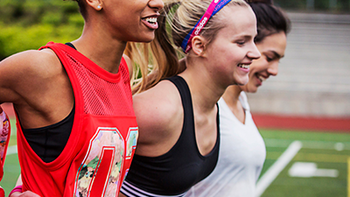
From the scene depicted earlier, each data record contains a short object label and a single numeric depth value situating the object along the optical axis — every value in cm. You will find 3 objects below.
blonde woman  203
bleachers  1498
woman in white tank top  266
